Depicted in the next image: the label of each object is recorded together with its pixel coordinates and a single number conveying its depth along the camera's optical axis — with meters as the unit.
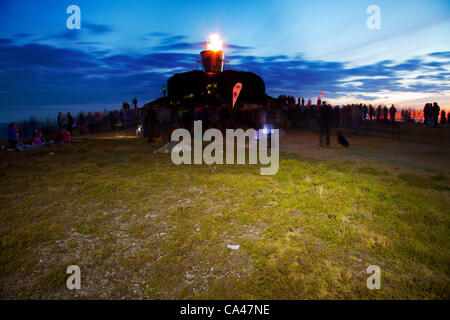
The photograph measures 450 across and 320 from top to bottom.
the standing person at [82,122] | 27.89
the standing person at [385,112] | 32.28
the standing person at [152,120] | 16.33
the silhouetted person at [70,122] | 20.87
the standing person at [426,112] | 25.09
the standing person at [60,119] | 19.15
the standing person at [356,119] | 21.57
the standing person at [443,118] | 30.42
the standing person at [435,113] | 24.61
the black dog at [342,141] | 14.08
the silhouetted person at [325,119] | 13.38
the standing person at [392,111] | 26.19
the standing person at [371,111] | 34.28
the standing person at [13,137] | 13.72
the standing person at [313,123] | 25.23
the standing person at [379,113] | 32.56
